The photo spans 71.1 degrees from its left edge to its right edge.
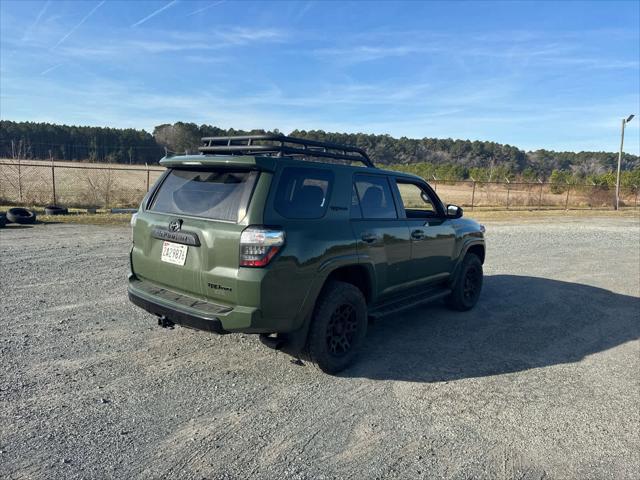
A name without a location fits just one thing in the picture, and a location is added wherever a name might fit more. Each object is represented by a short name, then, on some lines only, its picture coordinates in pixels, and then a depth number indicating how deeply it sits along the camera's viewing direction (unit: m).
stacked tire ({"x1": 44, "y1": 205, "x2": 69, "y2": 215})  14.54
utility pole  29.02
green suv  3.36
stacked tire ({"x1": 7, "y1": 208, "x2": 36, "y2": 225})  12.00
